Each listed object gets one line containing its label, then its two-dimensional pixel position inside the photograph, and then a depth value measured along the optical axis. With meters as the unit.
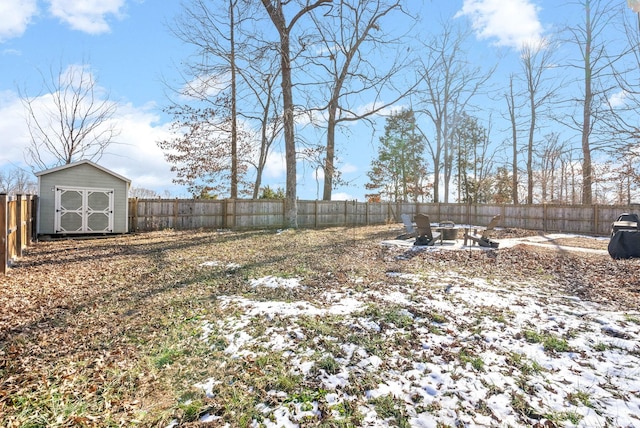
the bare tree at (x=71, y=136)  15.98
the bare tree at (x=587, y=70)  13.98
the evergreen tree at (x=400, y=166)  26.73
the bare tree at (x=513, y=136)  20.97
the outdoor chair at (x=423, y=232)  8.78
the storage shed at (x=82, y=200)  10.77
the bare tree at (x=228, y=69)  11.56
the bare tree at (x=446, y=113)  21.42
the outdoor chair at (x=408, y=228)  10.26
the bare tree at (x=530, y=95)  19.52
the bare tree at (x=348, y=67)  12.84
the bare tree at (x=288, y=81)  11.67
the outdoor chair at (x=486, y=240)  8.76
